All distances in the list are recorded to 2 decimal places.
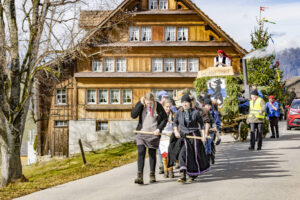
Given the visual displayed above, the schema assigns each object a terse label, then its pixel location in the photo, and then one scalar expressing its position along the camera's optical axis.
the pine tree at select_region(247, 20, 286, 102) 36.00
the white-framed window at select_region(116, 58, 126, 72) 31.55
